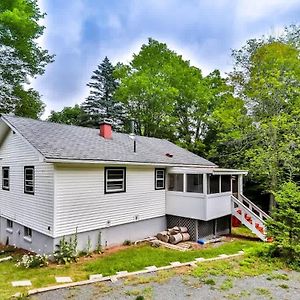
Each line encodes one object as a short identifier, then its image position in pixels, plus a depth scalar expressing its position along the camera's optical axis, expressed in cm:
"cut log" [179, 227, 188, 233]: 1245
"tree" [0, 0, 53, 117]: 1858
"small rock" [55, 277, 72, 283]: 716
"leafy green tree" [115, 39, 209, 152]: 2353
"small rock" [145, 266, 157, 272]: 760
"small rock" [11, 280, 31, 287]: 685
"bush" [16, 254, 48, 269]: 877
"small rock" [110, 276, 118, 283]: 668
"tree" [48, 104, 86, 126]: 3120
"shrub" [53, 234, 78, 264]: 915
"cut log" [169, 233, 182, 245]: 1168
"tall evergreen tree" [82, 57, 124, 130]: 2845
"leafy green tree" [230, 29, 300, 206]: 1619
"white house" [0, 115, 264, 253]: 975
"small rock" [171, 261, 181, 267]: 800
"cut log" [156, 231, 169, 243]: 1193
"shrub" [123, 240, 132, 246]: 1161
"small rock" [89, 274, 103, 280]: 705
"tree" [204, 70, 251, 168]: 1773
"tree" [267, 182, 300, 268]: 859
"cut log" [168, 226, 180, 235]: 1225
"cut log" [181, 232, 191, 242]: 1209
